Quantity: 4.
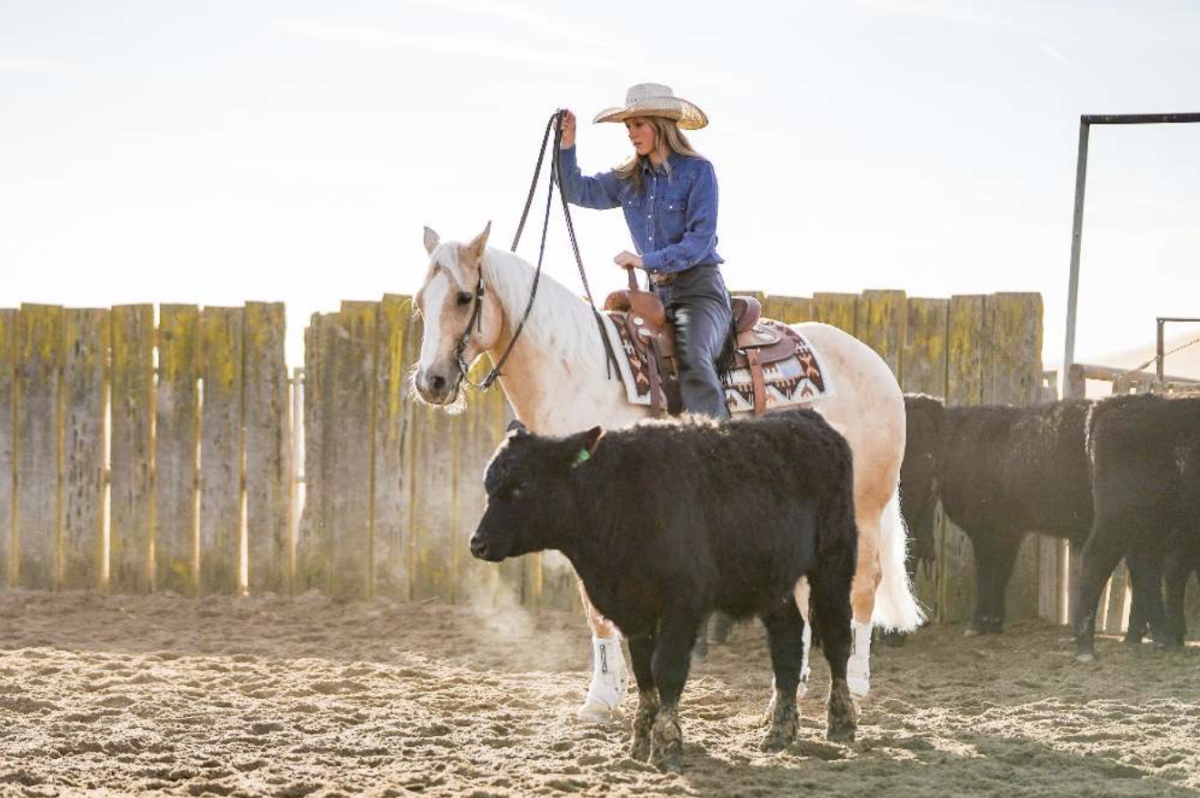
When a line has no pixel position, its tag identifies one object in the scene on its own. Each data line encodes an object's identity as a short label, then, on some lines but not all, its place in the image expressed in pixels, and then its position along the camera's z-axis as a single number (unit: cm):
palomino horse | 1384
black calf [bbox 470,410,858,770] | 1161
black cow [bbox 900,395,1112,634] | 2042
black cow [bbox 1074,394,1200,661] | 1897
